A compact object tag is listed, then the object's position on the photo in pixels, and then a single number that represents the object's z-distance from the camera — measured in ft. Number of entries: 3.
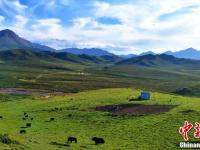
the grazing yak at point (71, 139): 161.52
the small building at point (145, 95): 287.48
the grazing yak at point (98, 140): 163.55
